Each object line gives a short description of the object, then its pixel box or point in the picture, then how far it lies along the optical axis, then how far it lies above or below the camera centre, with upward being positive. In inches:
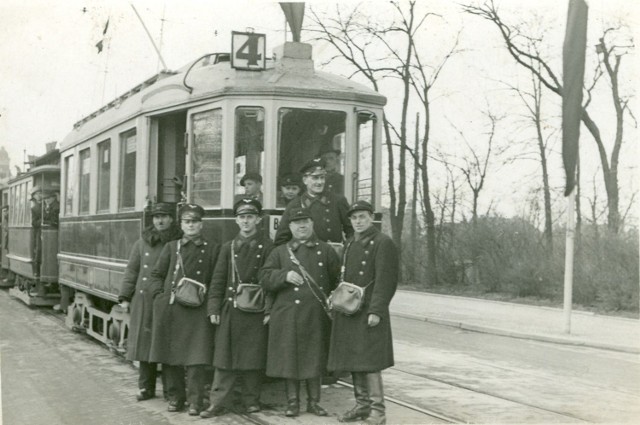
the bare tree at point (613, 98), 739.4 +140.5
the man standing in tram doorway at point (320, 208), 253.1 +5.9
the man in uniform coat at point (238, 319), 245.8 -32.9
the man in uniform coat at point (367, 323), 231.8 -31.5
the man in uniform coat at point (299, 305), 238.8 -27.1
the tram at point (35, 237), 539.8 -15.3
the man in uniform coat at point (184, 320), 252.1 -34.9
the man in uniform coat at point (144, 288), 269.3 -26.3
